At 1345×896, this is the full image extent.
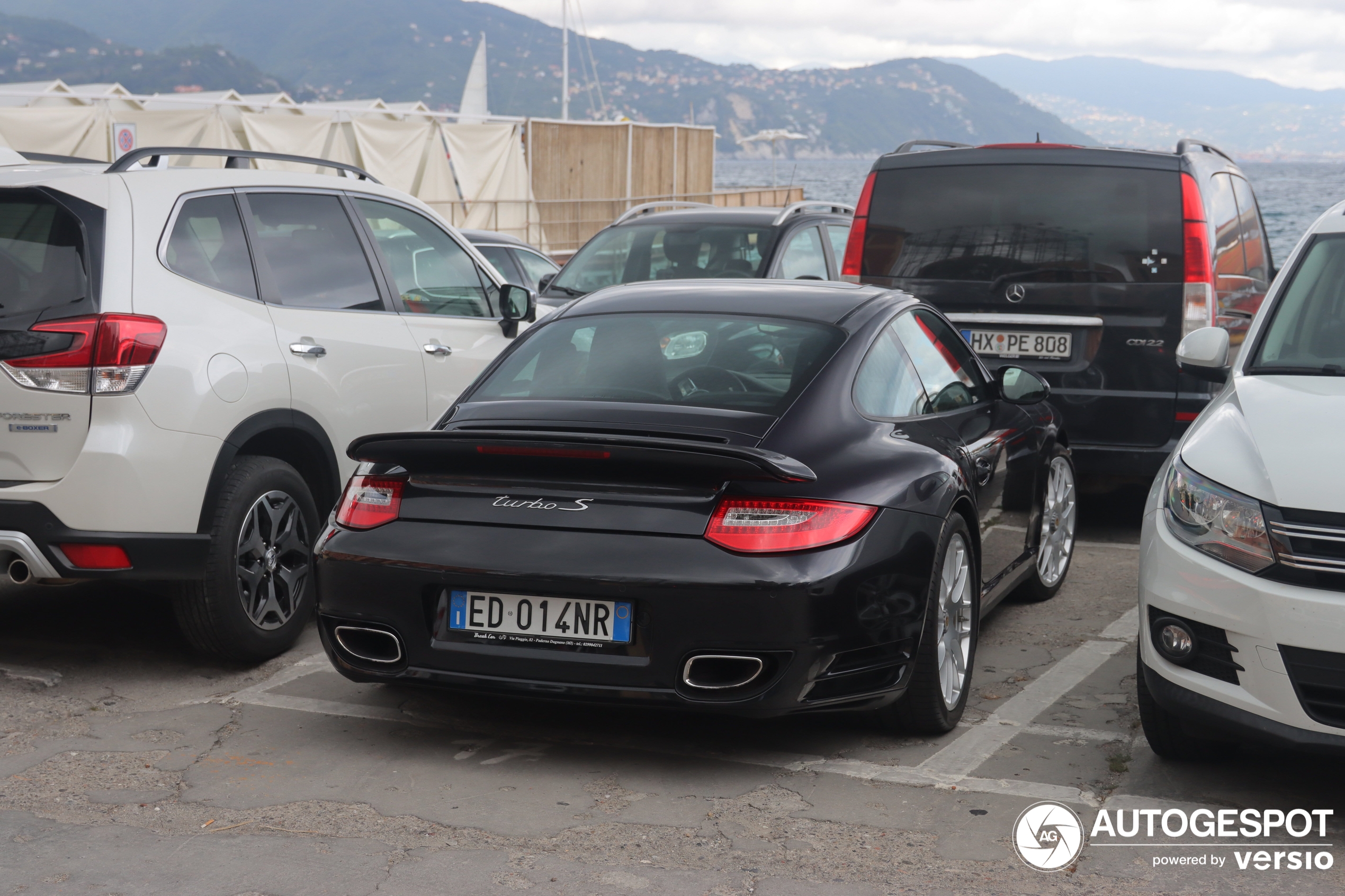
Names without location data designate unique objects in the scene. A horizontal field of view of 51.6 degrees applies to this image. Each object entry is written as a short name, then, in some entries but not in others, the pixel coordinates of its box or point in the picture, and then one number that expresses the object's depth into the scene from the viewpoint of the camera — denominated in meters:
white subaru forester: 4.51
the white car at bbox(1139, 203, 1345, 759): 3.42
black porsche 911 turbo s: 3.69
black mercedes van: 6.84
